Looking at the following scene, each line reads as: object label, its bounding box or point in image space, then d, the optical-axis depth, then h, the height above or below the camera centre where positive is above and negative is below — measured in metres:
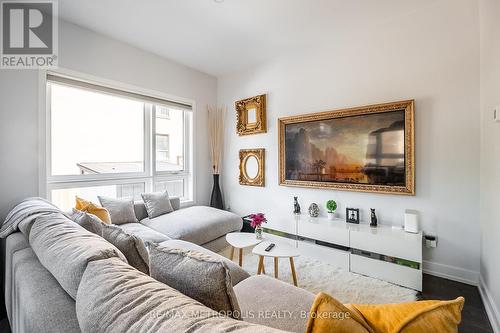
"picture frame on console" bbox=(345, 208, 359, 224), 2.71 -0.62
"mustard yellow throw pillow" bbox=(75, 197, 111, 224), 2.19 -0.45
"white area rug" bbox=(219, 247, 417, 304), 1.97 -1.17
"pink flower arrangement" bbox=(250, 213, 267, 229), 2.44 -0.61
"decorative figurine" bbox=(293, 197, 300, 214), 3.20 -0.61
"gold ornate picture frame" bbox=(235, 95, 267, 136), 3.59 +0.84
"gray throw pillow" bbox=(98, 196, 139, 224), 2.68 -0.55
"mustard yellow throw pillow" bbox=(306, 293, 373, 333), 0.59 -0.42
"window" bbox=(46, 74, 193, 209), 2.62 +0.31
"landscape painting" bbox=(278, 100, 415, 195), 2.46 +0.20
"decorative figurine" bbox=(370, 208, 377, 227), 2.58 -0.64
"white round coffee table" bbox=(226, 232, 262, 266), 2.23 -0.79
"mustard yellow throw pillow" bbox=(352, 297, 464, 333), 0.58 -0.41
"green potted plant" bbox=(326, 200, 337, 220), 2.86 -0.55
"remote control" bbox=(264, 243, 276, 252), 2.07 -0.79
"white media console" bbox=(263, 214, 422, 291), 2.14 -0.91
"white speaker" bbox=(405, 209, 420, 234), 2.30 -0.60
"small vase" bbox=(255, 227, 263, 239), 2.39 -0.72
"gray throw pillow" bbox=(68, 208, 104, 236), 1.48 -0.39
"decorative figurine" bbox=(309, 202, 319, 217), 3.02 -0.62
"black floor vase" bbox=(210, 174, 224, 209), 3.94 -0.59
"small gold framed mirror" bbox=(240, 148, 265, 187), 3.64 -0.03
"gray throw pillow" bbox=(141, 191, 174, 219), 3.05 -0.54
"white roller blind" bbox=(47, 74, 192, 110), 2.50 +0.99
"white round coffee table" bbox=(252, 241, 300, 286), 1.97 -0.80
